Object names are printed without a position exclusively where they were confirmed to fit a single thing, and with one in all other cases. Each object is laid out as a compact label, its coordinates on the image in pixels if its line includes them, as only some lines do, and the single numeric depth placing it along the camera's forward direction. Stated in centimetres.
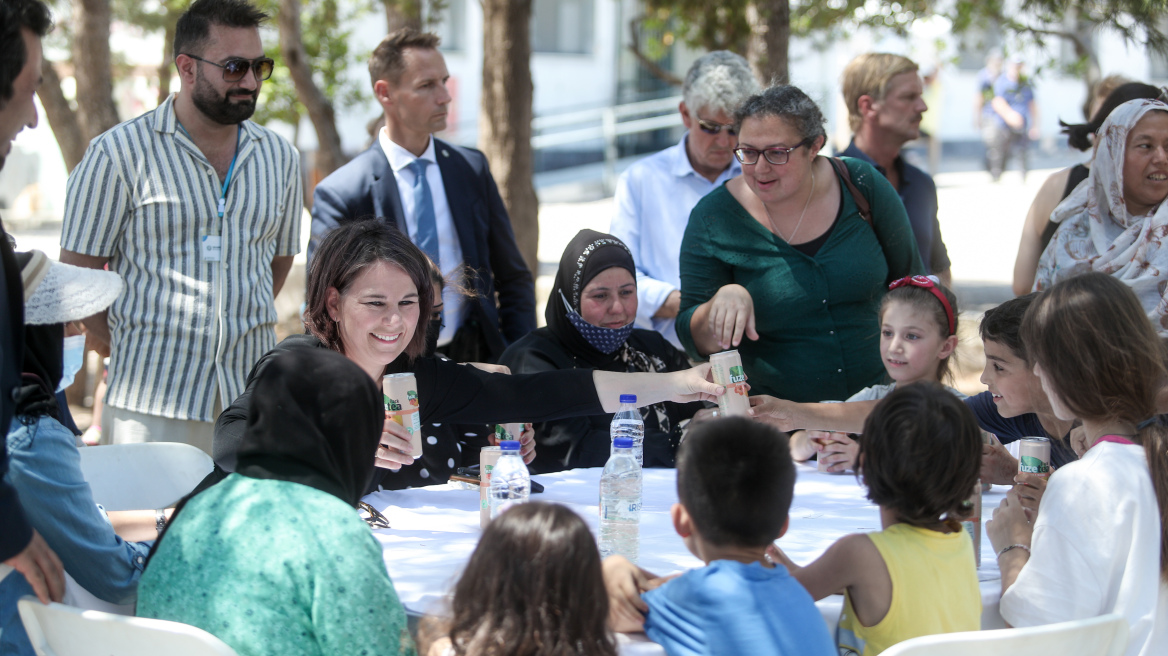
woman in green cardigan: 703
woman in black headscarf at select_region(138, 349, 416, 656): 366
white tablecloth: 466
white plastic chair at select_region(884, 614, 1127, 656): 385
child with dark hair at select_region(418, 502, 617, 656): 351
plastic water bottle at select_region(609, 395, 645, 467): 609
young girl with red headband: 659
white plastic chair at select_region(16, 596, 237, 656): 365
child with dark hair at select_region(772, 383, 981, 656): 411
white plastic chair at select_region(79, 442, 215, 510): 622
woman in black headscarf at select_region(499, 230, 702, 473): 748
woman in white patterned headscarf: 670
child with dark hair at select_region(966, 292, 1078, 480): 568
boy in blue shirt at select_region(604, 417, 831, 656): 374
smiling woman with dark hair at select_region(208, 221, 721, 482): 576
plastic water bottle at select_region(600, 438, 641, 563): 504
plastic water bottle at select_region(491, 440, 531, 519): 507
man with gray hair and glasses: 872
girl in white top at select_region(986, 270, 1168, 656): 427
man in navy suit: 857
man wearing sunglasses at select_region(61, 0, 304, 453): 734
